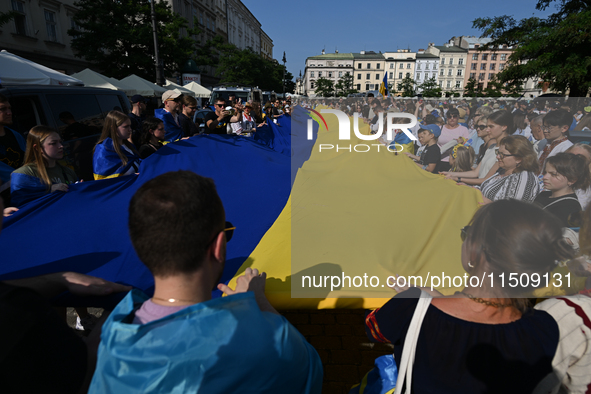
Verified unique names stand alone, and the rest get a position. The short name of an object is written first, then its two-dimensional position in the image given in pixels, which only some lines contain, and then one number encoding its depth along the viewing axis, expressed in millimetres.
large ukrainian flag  2248
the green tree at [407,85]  90000
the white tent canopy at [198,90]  21069
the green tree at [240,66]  40312
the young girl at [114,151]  3641
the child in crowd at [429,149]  4558
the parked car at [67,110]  4723
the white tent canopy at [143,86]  14992
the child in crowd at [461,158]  4257
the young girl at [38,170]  2858
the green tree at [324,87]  89938
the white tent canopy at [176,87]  17695
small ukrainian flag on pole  13077
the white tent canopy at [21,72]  7391
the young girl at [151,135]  4352
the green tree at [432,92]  66750
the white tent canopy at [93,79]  12430
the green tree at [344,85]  98000
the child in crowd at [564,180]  2457
